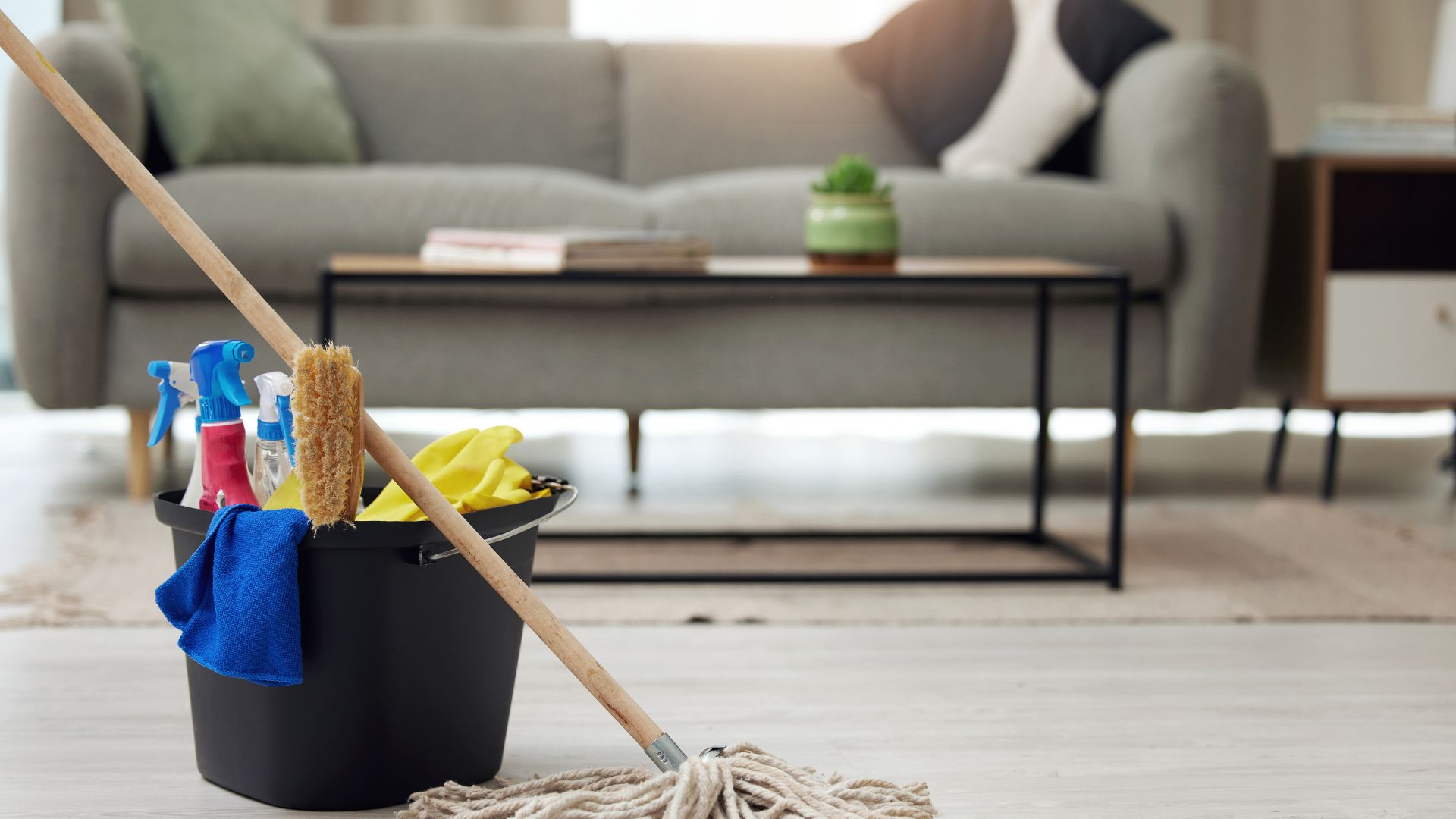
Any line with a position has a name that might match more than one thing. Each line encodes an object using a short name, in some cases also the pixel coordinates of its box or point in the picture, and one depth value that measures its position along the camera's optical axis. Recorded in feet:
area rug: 14.42
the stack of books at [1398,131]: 17.54
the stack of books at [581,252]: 14.58
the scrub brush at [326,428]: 11.89
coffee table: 14.50
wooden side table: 17.10
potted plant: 14.95
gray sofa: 16.39
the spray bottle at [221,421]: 12.33
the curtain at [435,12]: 22.55
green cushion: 17.41
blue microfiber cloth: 12.02
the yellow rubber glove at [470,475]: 12.41
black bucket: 12.13
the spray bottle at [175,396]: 12.40
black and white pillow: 18.32
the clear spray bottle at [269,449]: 12.30
